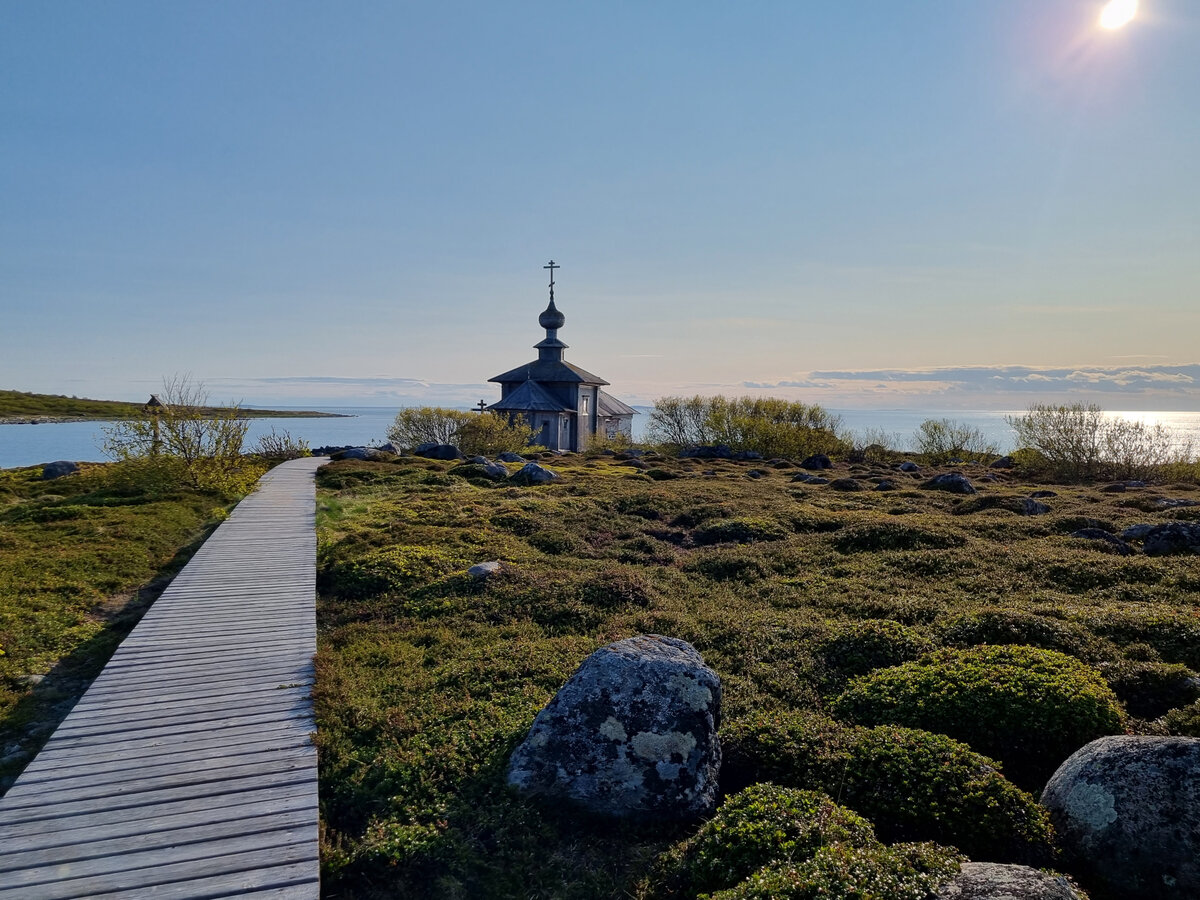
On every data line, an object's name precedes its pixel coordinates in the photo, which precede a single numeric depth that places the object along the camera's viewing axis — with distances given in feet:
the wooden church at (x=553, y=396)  163.63
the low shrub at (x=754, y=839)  18.24
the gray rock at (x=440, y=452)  123.44
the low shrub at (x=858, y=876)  15.89
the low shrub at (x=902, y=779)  19.40
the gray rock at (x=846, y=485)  98.18
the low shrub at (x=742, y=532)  61.36
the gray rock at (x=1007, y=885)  14.57
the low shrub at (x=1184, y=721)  24.12
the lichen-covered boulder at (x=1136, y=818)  17.12
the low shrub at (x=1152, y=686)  27.17
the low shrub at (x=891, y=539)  55.67
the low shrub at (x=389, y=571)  45.94
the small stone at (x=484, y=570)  46.42
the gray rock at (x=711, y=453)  153.17
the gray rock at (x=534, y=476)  95.81
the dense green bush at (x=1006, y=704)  24.17
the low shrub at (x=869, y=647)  32.22
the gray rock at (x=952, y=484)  94.32
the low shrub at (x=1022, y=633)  31.76
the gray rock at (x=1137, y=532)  57.47
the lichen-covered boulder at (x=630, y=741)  22.04
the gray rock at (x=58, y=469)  96.63
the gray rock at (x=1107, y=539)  53.16
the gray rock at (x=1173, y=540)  52.39
